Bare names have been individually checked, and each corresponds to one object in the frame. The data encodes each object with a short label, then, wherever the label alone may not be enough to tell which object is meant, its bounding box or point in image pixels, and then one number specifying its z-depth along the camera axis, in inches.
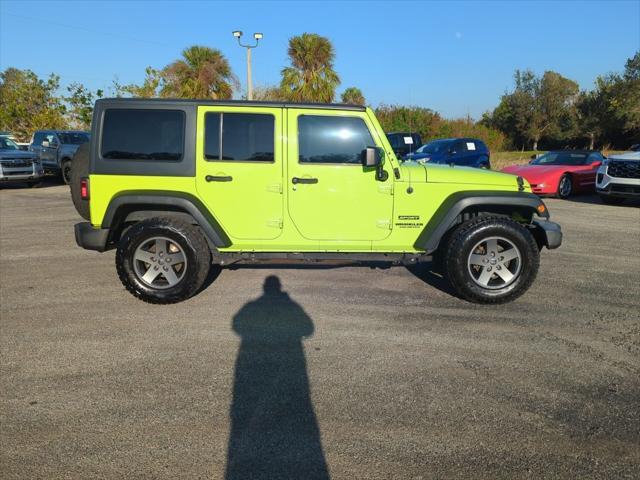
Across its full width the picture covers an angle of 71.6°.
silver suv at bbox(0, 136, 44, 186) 551.2
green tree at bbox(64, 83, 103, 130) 1190.3
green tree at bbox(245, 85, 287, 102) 1112.6
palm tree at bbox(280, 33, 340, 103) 1054.4
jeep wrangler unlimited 168.7
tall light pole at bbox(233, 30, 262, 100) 898.1
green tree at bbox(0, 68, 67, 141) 1148.5
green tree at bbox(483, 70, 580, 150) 1749.5
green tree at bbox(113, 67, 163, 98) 1176.8
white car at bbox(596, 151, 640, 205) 418.6
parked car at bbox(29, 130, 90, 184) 626.8
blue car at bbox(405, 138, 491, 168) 568.0
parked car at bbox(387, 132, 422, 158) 620.4
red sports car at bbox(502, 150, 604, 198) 494.0
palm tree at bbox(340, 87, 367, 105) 1346.9
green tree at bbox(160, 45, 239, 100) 1040.8
